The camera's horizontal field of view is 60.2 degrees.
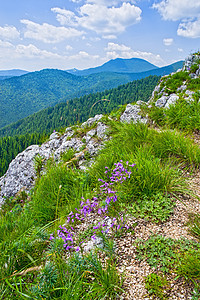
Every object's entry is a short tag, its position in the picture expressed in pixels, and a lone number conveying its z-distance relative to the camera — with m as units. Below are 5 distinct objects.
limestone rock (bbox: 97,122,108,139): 7.78
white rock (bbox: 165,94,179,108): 7.69
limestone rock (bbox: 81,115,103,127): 9.75
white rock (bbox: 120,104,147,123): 8.16
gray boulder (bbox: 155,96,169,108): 10.38
